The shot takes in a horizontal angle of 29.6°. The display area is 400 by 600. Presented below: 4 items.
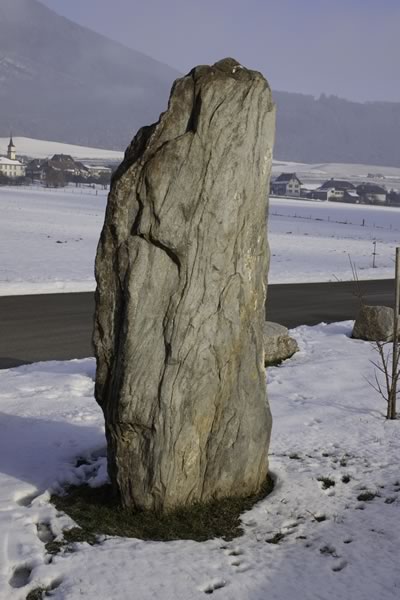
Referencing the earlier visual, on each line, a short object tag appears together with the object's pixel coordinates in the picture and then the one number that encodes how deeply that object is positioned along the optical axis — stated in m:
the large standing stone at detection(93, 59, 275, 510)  5.11
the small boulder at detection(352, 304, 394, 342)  12.41
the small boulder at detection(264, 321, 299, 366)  10.76
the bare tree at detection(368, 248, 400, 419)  7.74
